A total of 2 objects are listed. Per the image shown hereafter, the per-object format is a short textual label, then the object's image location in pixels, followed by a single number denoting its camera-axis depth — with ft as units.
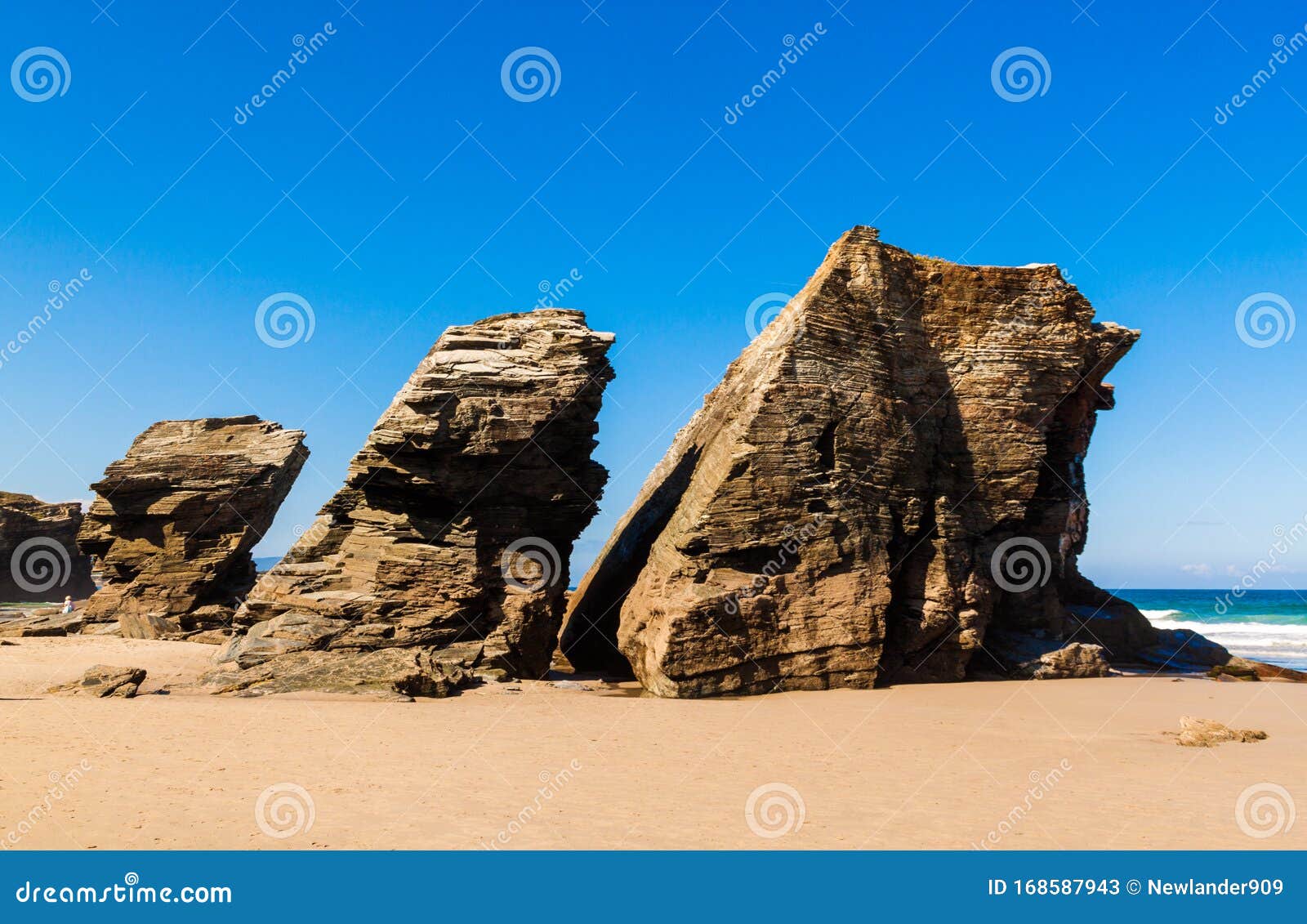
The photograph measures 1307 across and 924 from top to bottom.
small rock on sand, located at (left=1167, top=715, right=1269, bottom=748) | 44.91
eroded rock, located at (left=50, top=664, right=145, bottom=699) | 54.95
